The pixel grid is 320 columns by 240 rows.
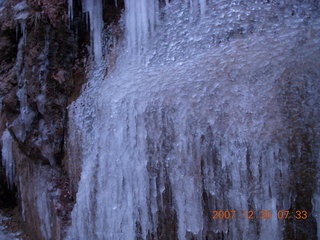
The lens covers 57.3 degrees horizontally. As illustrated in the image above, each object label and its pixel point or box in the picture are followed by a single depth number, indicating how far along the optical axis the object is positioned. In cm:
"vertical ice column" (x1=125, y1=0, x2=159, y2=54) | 311
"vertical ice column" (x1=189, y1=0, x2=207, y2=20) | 283
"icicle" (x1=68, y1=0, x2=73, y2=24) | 360
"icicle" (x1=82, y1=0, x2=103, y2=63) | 354
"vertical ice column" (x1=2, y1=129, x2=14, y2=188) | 457
